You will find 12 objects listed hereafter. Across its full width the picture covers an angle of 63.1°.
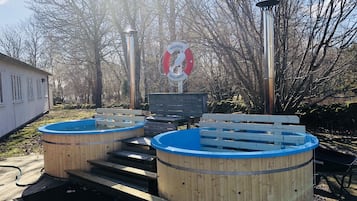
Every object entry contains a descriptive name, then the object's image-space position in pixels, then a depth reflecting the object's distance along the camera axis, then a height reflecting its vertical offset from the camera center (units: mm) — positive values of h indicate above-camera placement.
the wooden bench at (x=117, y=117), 6371 -579
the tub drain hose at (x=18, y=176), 5152 -1582
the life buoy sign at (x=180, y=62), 6773 +690
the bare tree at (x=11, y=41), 35281 +6507
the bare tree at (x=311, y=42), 8125 +1366
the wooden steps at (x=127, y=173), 4168 -1340
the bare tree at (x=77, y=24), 19266 +4718
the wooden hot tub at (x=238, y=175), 3199 -970
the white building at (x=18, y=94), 10250 +24
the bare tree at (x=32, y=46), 34000 +5681
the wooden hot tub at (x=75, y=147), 5262 -990
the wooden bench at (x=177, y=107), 6129 -356
